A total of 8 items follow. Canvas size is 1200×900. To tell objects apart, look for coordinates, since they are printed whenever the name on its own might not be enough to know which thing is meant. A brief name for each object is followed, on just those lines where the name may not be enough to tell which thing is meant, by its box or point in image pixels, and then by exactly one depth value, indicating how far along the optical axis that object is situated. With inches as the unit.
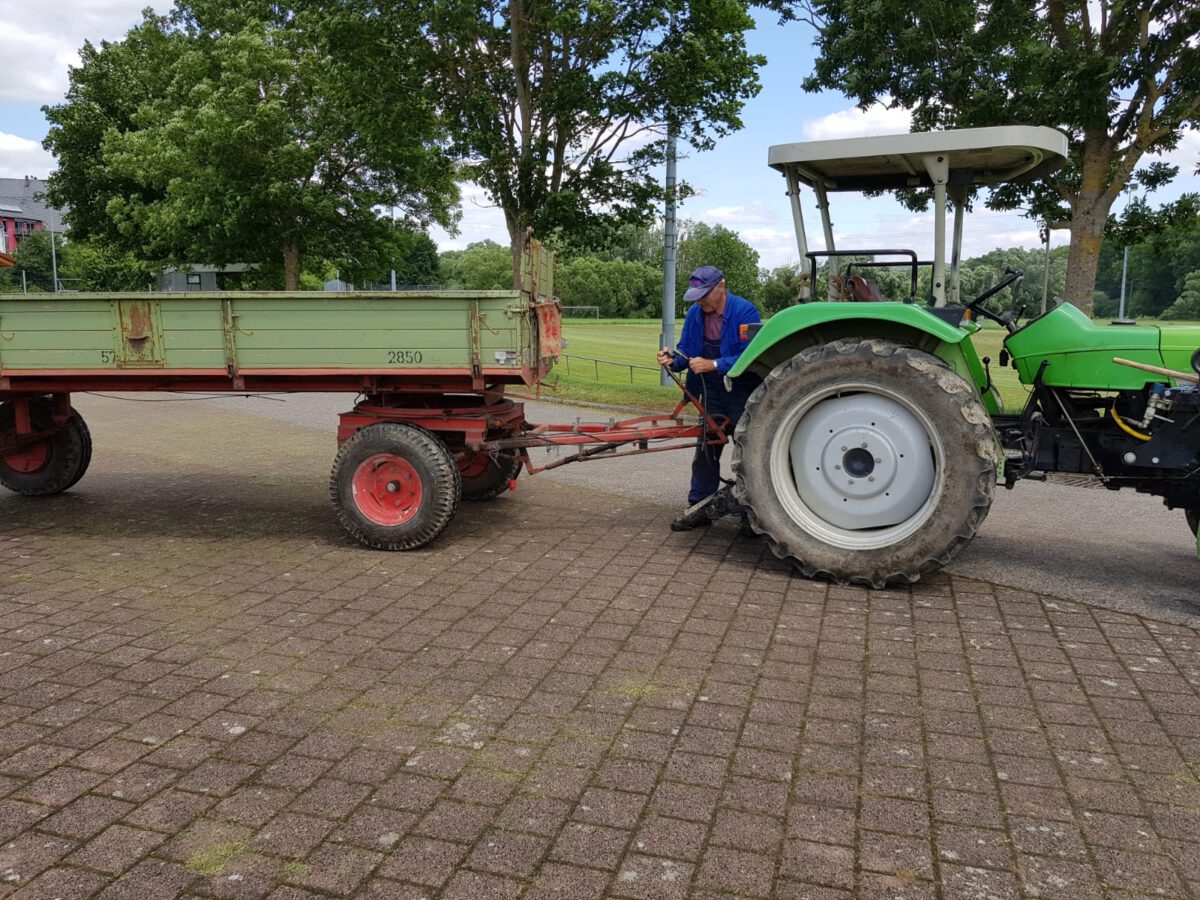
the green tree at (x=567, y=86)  527.5
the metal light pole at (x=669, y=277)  642.8
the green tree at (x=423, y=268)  2987.2
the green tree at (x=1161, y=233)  502.3
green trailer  232.7
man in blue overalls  249.9
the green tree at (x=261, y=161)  831.1
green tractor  197.8
